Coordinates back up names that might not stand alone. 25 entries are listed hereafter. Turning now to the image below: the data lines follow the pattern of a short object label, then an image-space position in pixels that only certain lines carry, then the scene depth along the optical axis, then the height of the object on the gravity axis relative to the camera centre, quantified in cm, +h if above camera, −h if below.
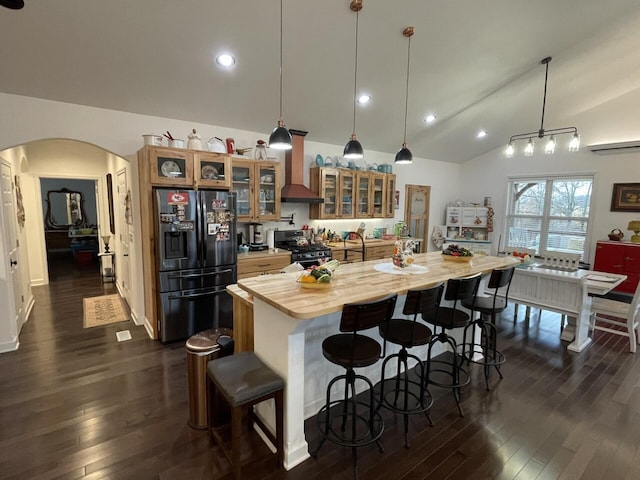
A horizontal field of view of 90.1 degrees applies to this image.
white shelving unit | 724 -29
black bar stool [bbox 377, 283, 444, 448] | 214 -84
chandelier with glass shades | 368 +160
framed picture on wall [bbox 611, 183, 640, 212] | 543 +35
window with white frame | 618 +7
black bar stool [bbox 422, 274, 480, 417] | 240 -83
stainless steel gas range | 471 -53
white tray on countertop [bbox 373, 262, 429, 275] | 274 -49
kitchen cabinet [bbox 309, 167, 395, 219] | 527 +37
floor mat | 424 -146
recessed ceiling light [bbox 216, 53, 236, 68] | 310 +149
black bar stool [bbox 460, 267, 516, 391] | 280 -86
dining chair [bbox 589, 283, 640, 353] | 346 -106
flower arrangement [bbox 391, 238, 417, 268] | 291 -38
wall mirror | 921 -3
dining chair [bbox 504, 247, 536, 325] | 450 -55
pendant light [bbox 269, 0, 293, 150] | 254 +60
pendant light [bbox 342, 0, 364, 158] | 271 +63
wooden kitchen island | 185 -69
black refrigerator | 346 -54
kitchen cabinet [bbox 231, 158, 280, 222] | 436 +32
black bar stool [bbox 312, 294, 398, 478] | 182 -87
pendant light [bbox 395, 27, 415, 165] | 312 +67
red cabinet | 523 -72
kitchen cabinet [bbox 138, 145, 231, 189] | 341 +50
